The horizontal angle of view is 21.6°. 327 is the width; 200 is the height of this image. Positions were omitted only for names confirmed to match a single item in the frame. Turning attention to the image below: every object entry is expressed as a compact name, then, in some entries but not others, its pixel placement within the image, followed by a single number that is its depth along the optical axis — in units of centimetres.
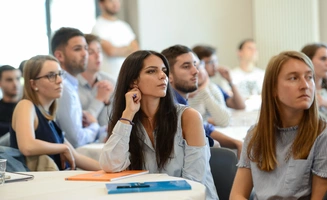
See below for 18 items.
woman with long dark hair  407
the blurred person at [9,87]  783
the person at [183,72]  581
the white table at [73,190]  310
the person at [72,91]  641
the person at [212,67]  861
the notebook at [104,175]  366
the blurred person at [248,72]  1154
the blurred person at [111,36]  972
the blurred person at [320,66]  756
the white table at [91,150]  588
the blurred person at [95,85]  734
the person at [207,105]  725
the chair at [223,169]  432
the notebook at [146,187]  320
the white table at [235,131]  632
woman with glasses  514
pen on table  326
